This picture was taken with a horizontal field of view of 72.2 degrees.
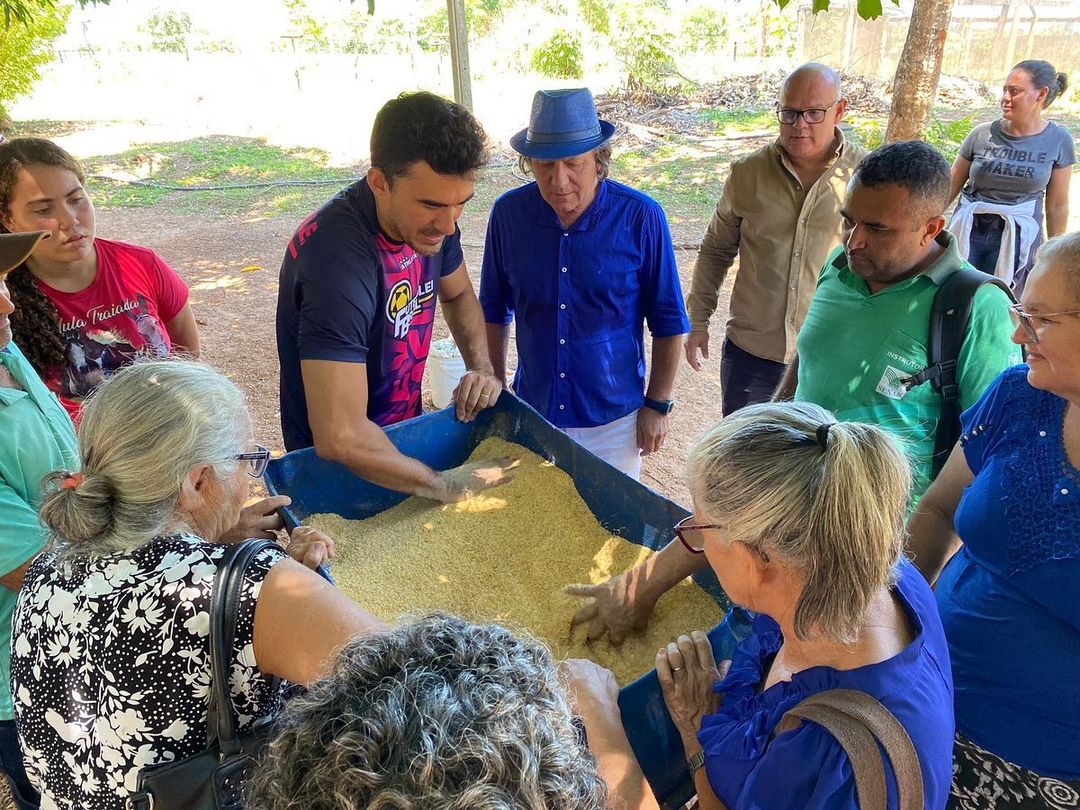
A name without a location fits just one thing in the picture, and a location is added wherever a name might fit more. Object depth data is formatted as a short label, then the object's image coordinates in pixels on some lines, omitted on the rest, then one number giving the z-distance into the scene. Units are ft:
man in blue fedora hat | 8.44
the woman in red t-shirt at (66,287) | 7.60
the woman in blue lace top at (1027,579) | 4.59
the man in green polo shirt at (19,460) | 4.72
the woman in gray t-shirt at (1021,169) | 13.91
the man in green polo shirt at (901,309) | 6.23
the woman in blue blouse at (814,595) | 3.52
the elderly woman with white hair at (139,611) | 3.57
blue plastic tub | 4.60
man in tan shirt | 9.49
